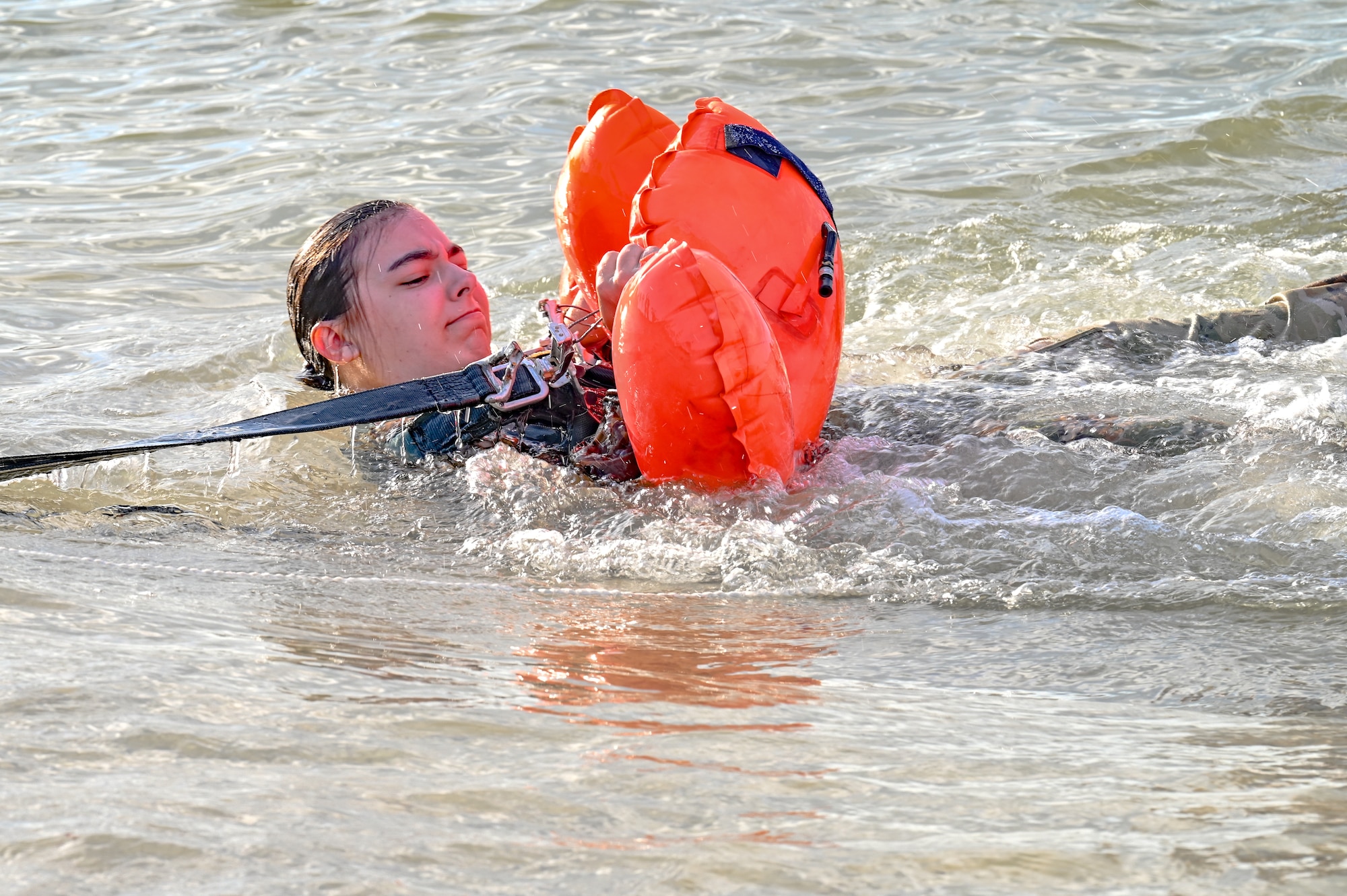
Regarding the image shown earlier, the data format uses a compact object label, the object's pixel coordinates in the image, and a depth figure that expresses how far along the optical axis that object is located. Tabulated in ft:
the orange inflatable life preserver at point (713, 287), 18.22
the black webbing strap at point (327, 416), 18.76
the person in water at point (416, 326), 22.11
